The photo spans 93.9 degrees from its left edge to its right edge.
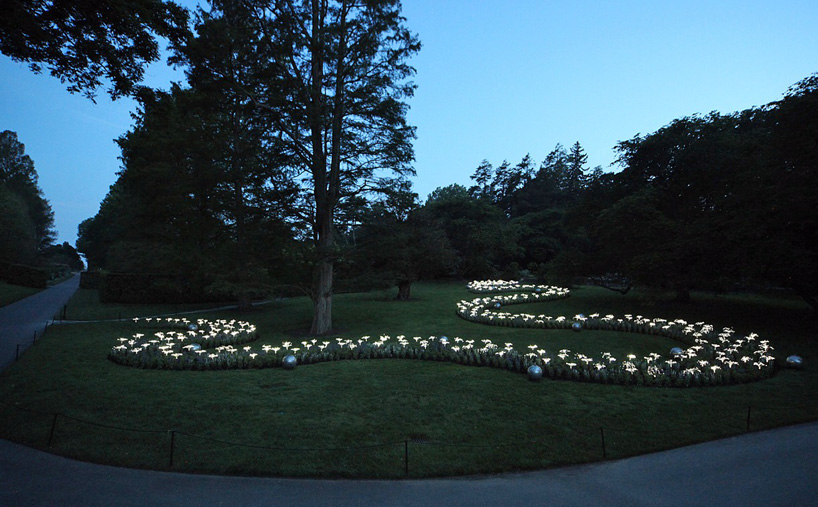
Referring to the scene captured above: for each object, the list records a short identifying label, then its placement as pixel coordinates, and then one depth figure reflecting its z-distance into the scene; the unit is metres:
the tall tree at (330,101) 16.44
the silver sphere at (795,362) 11.21
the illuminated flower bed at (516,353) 10.30
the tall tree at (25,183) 47.34
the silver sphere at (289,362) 11.86
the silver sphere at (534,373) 10.26
